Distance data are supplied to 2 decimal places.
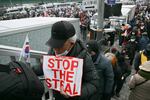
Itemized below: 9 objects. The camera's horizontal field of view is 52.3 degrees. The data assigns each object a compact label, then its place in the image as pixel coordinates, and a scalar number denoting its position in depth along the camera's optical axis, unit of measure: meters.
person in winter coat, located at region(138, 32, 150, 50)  4.89
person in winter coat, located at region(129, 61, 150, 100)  2.10
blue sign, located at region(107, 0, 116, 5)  5.04
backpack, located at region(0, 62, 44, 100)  0.95
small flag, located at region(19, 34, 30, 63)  1.43
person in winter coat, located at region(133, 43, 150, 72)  3.06
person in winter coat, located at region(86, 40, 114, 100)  2.22
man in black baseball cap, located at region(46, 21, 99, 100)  1.31
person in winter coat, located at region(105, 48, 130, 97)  3.19
